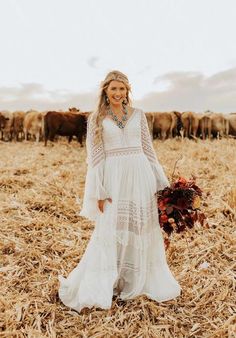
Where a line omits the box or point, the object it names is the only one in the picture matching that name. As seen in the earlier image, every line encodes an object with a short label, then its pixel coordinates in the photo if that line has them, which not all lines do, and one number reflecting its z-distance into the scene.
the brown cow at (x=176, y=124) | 22.36
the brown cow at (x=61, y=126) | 18.41
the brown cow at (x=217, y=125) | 22.84
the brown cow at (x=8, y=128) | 22.92
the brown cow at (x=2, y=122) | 22.73
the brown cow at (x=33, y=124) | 21.72
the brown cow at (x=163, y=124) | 22.00
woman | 3.98
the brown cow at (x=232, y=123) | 24.19
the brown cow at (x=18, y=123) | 23.03
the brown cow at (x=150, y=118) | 21.47
